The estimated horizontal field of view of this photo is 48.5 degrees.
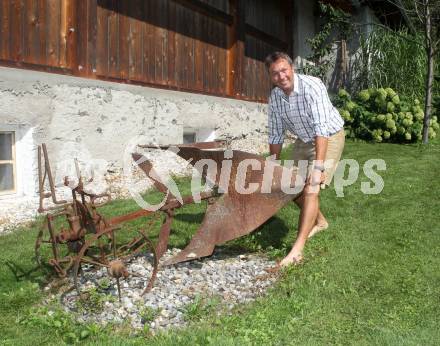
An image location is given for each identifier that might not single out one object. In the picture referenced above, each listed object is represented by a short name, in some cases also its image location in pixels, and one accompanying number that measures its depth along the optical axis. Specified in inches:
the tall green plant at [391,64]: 446.0
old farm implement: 148.7
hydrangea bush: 396.2
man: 162.9
